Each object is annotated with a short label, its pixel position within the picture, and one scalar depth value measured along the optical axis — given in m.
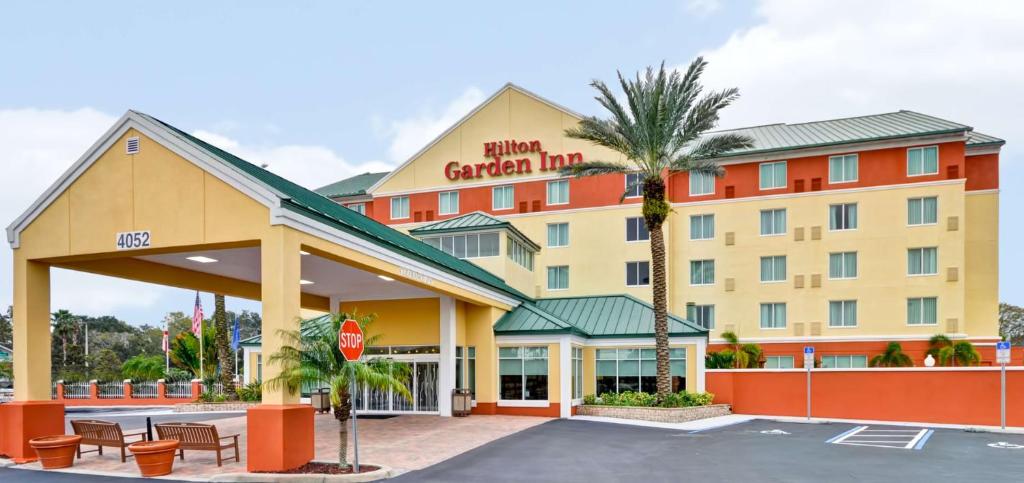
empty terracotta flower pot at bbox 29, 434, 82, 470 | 14.94
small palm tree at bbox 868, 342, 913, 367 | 36.53
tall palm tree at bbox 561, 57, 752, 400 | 25.98
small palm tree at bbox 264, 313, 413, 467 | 13.51
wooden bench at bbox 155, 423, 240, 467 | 14.71
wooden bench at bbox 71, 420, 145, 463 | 15.73
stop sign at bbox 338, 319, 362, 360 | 12.94
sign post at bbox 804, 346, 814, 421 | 26.88
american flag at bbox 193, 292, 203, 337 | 38.50
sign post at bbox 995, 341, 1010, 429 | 23.22
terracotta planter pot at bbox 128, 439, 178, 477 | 13.85
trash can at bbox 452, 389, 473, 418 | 25.79
